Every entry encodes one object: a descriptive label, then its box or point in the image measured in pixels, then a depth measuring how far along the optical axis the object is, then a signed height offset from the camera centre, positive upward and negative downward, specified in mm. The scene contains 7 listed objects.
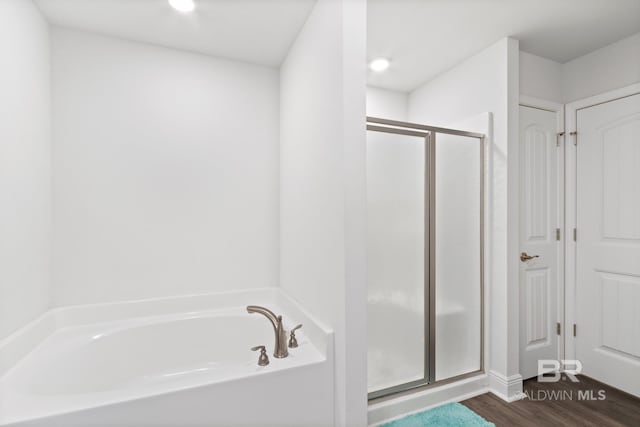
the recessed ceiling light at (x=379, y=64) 2430 +1210
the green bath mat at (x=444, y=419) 1748 -1202
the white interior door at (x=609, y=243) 2068 -217
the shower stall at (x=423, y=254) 1869 -270
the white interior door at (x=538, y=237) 2262 -184
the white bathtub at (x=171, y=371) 1205 -763
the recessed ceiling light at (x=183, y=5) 1712 +1186
